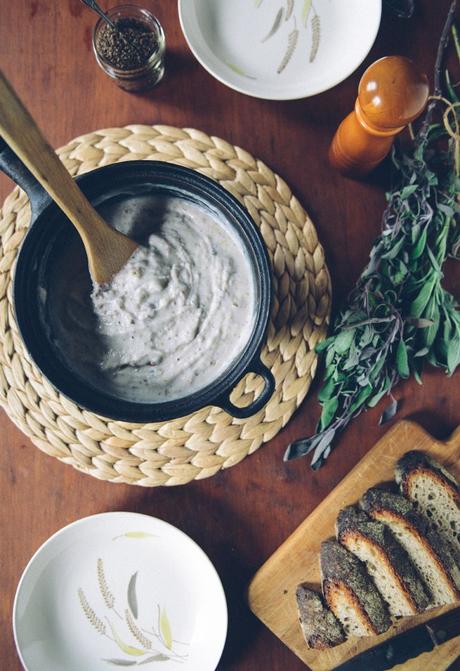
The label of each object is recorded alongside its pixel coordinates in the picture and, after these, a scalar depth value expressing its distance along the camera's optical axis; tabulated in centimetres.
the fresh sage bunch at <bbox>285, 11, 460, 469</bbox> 98
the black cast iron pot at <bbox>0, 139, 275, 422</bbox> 83
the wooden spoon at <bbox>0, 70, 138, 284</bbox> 69
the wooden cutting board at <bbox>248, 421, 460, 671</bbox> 105
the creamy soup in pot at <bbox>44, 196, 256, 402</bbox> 88
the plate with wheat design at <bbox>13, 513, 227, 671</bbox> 103
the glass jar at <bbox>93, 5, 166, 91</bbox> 104
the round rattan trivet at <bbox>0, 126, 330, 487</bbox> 101
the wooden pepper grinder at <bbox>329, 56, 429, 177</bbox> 89
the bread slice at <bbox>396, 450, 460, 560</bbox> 105
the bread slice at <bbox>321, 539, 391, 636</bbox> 102
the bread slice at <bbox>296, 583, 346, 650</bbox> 103
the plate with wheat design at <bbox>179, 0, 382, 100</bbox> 106
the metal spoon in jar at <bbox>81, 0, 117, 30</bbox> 100
